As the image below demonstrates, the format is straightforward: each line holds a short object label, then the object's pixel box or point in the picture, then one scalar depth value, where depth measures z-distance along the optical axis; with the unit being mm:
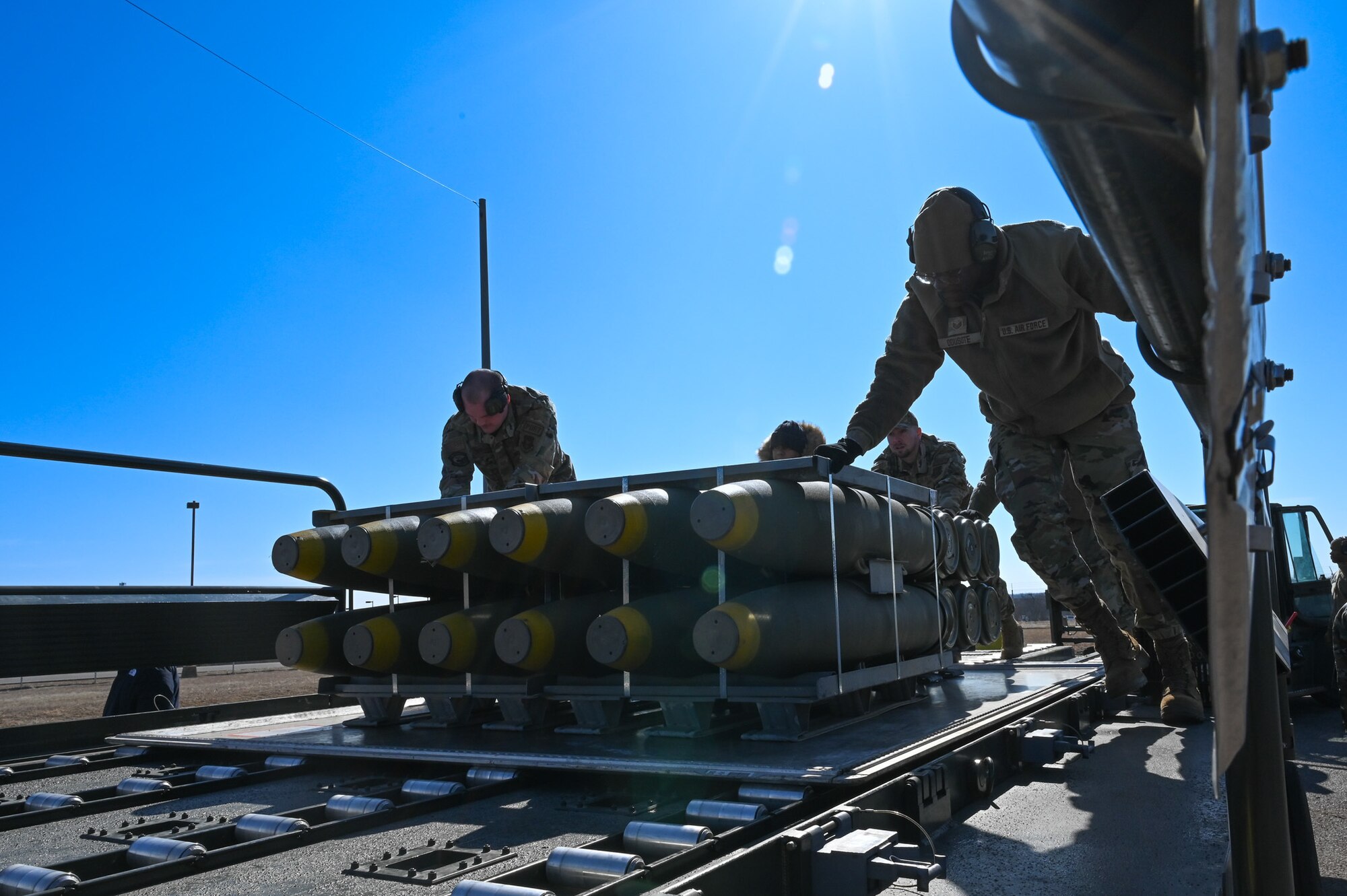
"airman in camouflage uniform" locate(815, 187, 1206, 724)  4031
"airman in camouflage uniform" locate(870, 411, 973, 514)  7918
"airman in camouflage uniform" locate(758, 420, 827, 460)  5293
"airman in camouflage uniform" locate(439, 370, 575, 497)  6059
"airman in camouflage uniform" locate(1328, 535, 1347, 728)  5207
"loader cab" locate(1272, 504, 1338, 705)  5984
